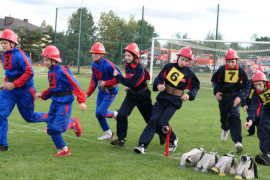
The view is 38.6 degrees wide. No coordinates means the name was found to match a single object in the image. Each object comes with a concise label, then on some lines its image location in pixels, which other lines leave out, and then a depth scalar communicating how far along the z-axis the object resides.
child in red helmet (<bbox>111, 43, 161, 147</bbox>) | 6.86
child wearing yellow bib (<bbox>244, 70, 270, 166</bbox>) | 6.15
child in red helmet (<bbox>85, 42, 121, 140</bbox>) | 7.46
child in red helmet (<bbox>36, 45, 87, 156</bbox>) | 6.09
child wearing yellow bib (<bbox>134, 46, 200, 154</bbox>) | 6.66
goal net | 18.59
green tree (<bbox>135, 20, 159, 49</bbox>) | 40.88
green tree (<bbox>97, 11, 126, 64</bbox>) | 55.88
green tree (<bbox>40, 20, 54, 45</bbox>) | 53.86
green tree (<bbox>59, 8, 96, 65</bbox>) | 29.64
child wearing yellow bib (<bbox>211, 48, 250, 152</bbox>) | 7.07
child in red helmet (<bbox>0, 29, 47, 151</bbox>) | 6.28
